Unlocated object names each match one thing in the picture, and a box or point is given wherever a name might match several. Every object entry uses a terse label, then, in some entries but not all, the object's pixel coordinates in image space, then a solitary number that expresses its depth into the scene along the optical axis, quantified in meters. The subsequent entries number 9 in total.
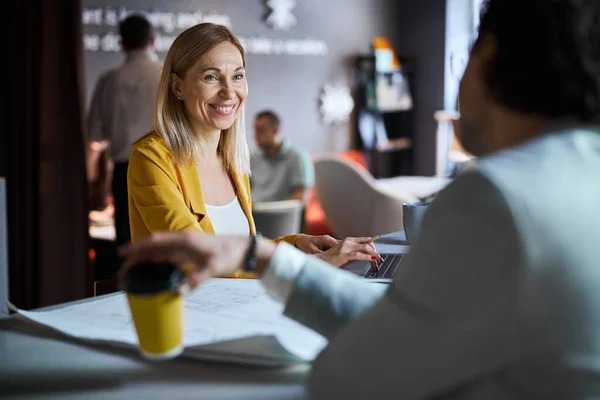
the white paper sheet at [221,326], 1.08
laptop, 1.64
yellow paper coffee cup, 0.87
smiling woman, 1.88
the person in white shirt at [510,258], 0.71
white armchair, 5.32
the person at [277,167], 5.39
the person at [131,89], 4.20
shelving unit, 8.17
